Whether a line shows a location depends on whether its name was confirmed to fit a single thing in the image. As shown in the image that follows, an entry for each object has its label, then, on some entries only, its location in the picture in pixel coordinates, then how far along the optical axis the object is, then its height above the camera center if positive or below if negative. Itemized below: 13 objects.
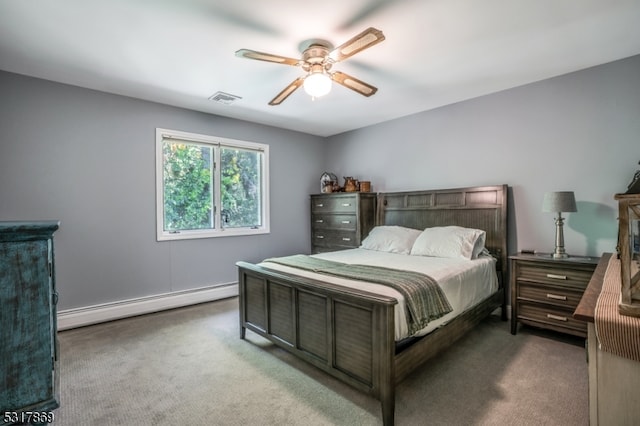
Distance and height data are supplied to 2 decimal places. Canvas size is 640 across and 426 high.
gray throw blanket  1.98 -0.51
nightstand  2.64 -0.71
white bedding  2.05 -0.51
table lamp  2.80 +0.04
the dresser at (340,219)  4.49 -0.10
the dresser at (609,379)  1.05 -0.60
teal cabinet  0.84 -0.31
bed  1.81 -0.78
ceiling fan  2.08 +1.11
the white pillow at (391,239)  3.71 -0.34
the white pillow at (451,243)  3.17 -0.33
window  3.92 +0.39
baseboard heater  3.21 -1.08
